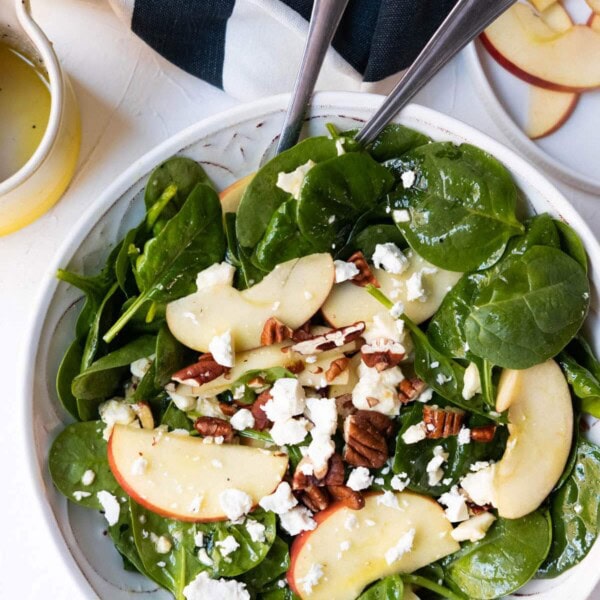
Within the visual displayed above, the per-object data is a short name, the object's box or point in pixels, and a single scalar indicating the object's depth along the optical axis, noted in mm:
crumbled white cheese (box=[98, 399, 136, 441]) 680
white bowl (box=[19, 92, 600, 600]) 665
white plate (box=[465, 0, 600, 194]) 731
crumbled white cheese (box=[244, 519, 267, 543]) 673
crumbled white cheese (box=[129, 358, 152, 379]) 682
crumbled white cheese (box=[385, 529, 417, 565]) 671
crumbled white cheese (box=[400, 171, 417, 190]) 669
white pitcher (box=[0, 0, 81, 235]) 687
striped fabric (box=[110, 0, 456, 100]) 707
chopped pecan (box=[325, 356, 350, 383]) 671
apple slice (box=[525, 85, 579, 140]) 746
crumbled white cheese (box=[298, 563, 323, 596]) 672
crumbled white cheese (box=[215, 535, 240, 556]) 673
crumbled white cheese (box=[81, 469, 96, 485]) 679
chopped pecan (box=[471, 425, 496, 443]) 673
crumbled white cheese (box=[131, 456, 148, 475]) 670
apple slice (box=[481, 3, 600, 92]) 747
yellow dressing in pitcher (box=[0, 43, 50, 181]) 716
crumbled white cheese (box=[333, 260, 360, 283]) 665
